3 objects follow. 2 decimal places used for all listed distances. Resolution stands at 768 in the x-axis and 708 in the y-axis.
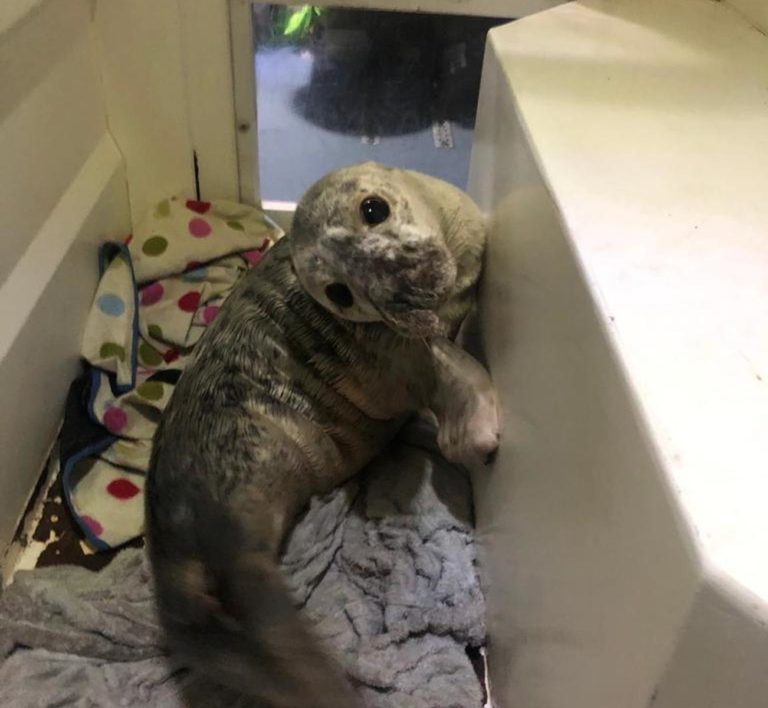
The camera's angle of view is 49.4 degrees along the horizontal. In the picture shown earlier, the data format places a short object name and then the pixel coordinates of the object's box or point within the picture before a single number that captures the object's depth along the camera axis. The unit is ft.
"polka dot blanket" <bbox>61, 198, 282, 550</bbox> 3.23
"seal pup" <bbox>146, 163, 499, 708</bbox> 2.29
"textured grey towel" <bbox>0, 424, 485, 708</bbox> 2.59
